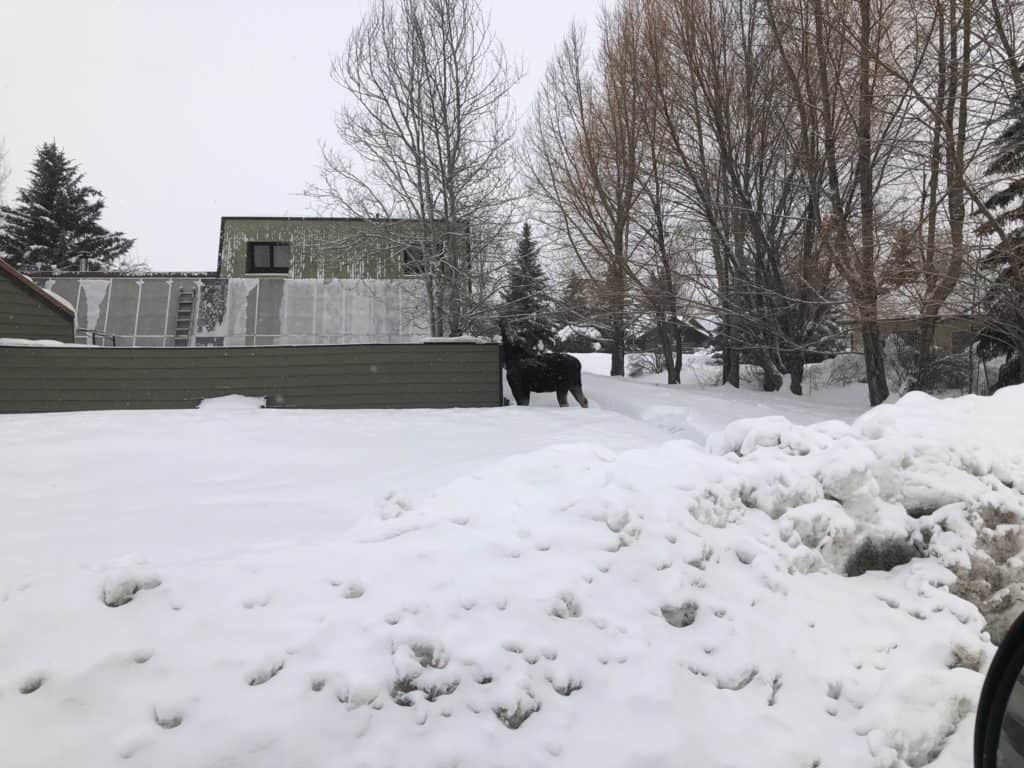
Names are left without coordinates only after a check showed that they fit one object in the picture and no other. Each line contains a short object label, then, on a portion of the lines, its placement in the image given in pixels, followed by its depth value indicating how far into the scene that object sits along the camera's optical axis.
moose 11.95
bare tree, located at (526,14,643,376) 13.87
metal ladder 18.02
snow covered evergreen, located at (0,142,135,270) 31.25
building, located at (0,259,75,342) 12.35
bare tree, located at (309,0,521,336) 14.09
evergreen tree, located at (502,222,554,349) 14.95
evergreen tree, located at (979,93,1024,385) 7.88
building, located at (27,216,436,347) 17.95
